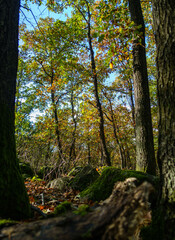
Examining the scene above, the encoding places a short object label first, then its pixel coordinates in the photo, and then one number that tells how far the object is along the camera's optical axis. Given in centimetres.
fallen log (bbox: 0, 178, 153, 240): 113
